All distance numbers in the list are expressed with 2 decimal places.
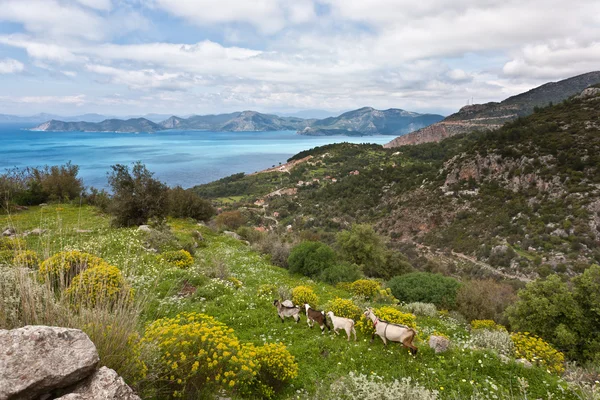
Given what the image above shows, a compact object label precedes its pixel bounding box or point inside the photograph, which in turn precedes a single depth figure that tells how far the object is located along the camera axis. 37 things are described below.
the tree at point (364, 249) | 23.67
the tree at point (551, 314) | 10.10
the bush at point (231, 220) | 36.31
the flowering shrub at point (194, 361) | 4.60
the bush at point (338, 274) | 16.86
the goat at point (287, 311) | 9.41
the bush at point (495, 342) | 7.87
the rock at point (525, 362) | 7.02
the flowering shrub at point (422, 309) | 12.23
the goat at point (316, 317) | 8.83
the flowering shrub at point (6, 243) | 14.37
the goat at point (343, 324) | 8.14
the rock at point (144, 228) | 20.24
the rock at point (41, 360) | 3.08
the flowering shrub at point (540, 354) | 7.39
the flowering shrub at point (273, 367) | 5.90
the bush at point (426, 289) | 15.88
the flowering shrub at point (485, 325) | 11.02
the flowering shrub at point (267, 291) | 11.53
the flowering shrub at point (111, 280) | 7.84
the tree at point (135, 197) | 23.14
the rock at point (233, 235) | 26.91
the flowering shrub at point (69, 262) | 8.67
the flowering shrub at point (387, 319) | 8.45
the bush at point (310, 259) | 17.83
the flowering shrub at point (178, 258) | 14.29
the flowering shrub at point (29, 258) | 10.99
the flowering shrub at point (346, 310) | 9.34
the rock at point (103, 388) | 3.20
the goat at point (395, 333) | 7.31
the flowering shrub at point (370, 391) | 4.99
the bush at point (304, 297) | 10.62
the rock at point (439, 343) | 7.49
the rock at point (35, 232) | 18.56
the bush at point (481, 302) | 14.60
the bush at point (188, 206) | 29.91
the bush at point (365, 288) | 14.12
